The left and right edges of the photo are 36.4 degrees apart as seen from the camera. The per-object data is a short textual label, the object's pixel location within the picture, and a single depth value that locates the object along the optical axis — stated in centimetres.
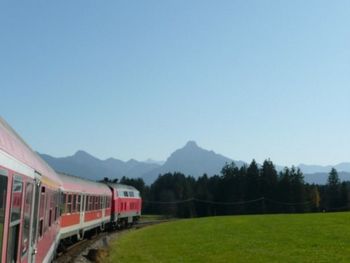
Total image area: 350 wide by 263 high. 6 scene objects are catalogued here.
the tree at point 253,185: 11706
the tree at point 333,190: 12398
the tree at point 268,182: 11703
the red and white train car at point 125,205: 4449
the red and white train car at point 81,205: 2322
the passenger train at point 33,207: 575
